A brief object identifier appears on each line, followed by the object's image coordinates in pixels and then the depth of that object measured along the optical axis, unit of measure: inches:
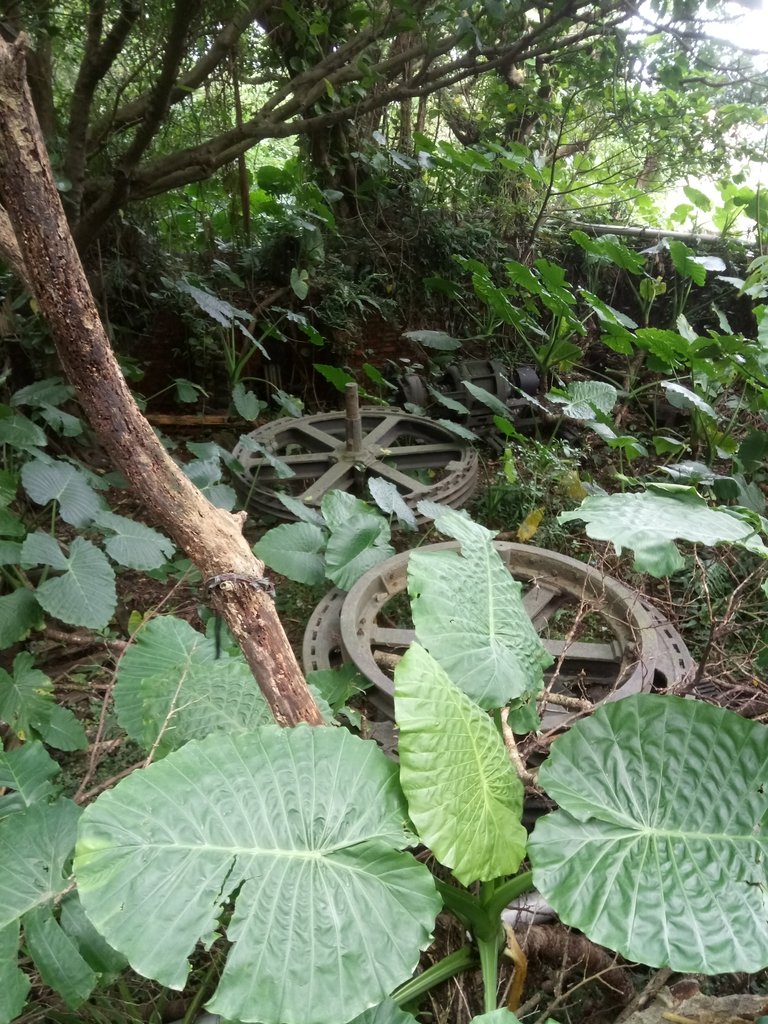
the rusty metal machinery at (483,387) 125.3
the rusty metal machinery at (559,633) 61.4
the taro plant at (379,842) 26.6
